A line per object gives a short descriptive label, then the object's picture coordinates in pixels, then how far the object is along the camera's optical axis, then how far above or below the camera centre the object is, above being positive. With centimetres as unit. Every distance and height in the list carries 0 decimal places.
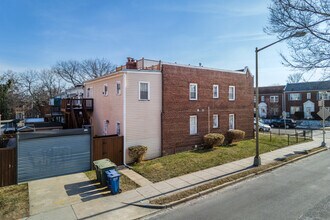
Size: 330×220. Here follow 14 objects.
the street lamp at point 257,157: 1349 -303
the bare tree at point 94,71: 5197 +935
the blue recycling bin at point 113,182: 980 -318
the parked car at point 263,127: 3278 -256
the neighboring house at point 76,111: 1964 -3
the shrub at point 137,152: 1480 -279
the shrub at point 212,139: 1827 -245
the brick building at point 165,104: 1579 +51
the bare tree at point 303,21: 730 +304
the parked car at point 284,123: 3870 -238
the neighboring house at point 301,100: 4831 +218
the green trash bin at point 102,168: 1053 -275
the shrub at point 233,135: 2047 -236
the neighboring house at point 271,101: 5362 +214
